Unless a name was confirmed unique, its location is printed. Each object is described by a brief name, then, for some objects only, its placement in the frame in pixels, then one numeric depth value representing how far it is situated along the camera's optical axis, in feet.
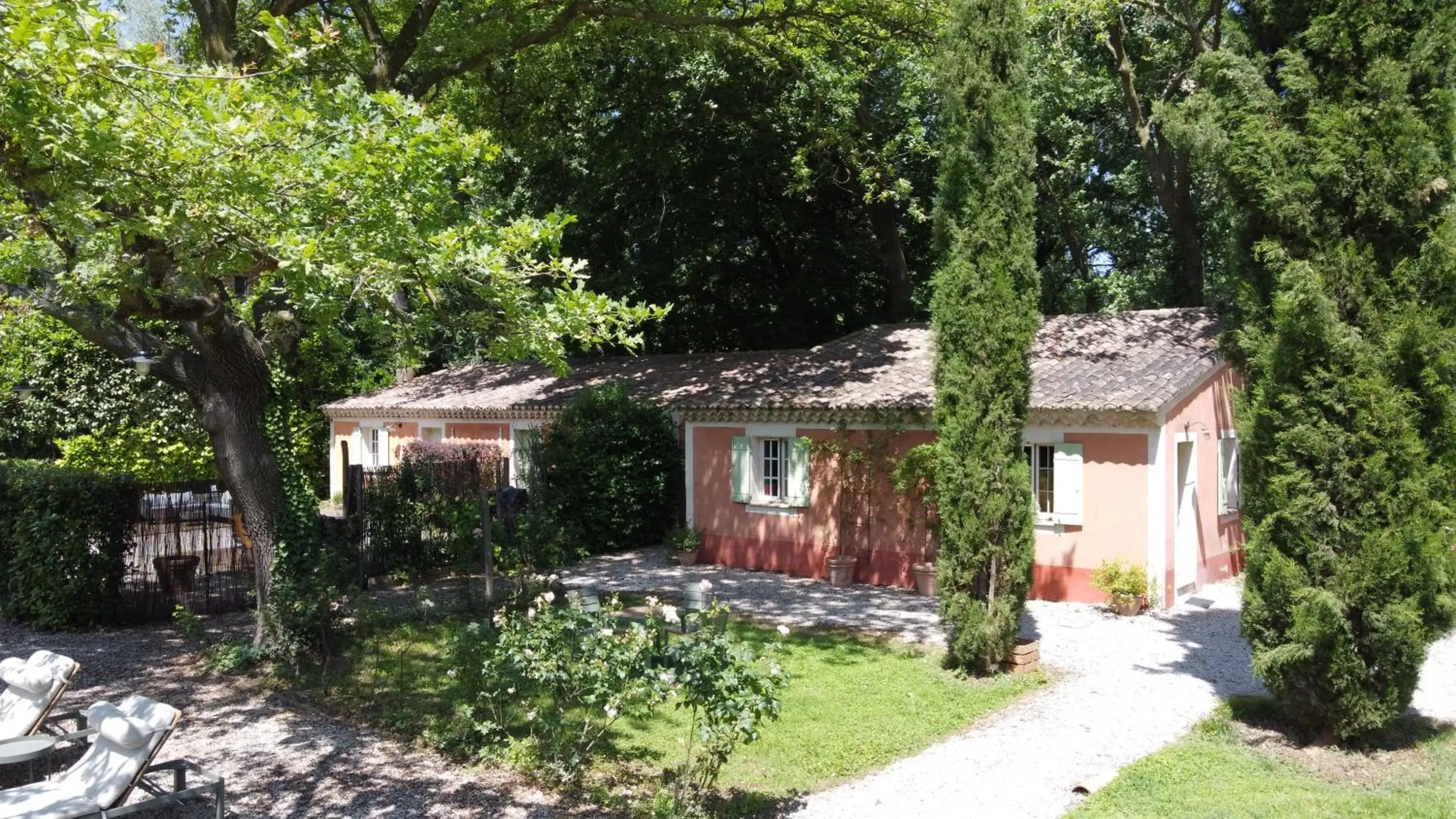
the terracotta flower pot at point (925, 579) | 48.03
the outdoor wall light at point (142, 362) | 31.24
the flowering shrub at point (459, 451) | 67.51
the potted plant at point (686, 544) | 57.67
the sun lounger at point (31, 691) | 22.77
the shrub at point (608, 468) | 61.05
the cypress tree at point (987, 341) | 31.55
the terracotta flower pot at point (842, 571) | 51.34
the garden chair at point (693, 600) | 34.39
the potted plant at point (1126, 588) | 42.11
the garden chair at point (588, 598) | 25.34
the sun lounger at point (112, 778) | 18.40
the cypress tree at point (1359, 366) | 23.93
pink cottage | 43.68
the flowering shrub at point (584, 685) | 20.10
